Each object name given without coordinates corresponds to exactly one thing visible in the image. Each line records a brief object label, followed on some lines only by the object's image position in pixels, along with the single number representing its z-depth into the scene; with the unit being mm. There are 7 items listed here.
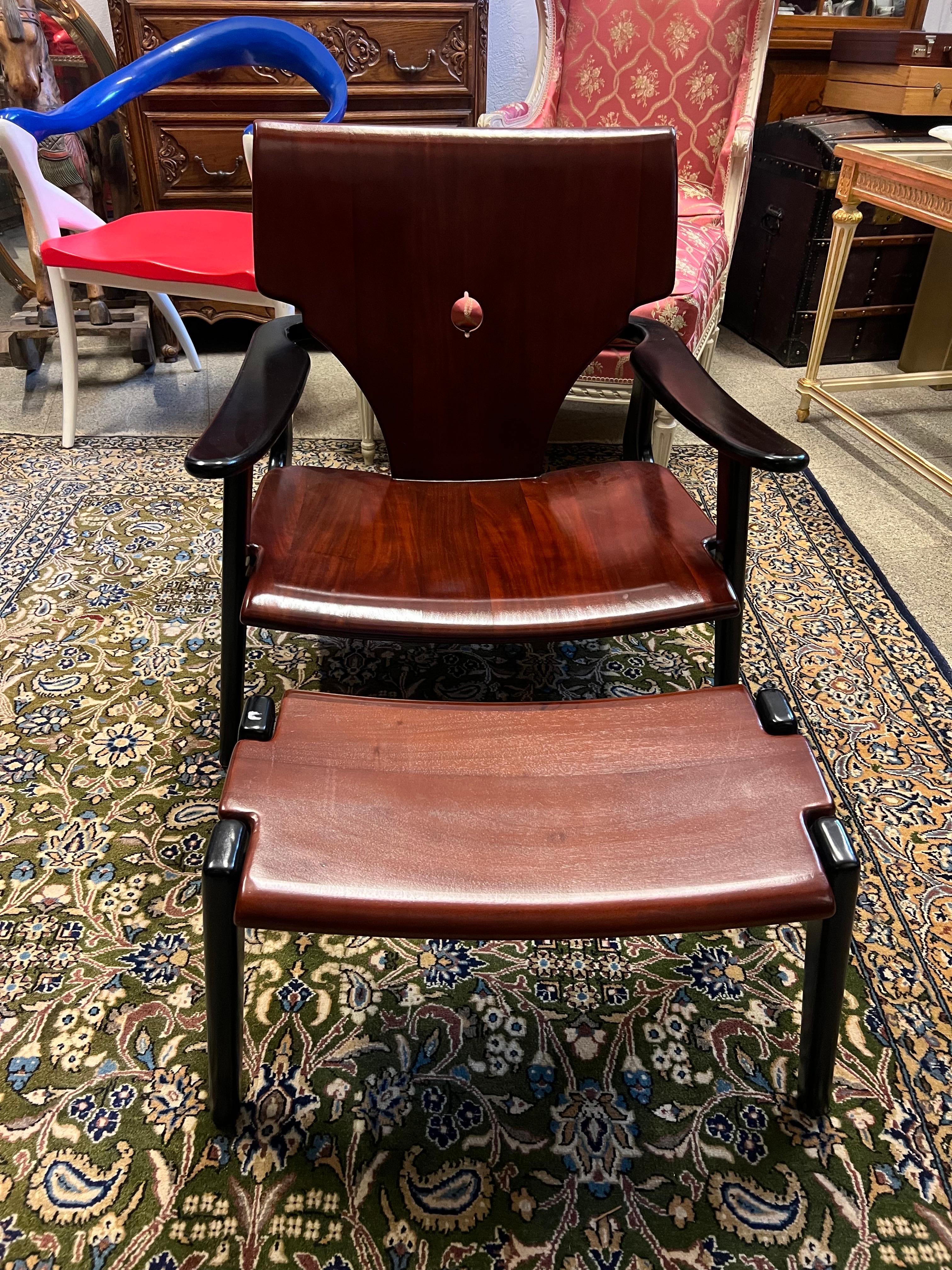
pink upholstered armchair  2479
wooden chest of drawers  2699
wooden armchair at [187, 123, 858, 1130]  875
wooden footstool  846
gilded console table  2172
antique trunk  2965
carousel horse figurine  2871
